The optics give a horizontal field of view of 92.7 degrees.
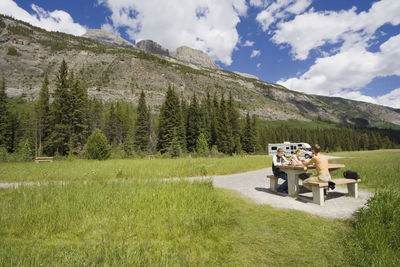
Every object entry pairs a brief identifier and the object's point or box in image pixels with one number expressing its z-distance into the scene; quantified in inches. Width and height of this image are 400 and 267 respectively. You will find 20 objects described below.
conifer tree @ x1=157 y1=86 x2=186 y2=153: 1380.3
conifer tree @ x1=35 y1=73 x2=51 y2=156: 1367.7
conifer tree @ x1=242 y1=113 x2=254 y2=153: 1994.3
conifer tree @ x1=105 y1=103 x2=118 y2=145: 2345.0
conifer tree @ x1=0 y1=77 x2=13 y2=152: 1422.2
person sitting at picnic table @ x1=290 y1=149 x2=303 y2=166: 280.1
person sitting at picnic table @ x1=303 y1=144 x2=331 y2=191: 223.5
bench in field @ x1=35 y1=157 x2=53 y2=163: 764.5
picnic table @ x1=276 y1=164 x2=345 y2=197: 256.6
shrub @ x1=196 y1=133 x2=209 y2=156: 1293.1
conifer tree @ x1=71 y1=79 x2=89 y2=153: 1196.5
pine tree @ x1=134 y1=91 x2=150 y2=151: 1844.2
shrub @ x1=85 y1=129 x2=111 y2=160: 845.8
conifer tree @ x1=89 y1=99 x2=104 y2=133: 2174.1
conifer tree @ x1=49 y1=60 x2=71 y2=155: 1171.3
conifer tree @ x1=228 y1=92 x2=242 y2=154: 1791.3
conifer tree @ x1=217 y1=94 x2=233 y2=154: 1663.4
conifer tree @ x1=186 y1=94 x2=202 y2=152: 1617.9
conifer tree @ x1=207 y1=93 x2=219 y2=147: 1714.7
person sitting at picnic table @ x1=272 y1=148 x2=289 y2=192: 284.4
